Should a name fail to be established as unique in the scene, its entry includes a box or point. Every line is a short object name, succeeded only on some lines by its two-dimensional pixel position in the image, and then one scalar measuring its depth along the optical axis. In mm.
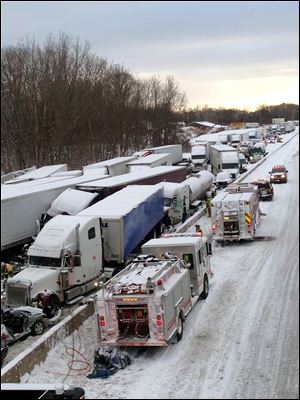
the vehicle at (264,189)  33250
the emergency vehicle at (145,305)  12992
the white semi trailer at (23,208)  22797
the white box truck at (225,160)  44812
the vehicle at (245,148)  51025
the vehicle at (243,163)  45569
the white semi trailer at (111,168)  37244
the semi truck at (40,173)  34419
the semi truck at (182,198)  29031
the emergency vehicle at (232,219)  24594
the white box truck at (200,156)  51688
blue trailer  19906
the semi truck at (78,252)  16781
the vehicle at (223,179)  41484
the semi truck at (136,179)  26906
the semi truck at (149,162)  39447
